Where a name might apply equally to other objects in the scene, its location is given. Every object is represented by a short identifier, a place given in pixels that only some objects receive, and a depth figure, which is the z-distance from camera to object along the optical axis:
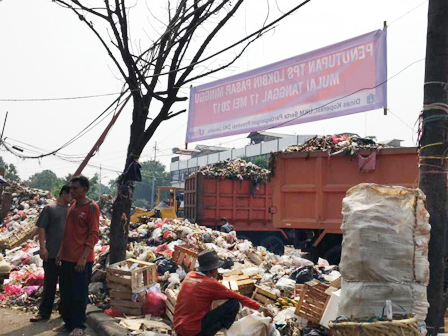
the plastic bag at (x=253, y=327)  4.63
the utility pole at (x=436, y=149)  4.23
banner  8.95
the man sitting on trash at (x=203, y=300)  4.60
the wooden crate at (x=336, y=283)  5.96
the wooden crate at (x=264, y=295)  6.60
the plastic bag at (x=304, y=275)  7.20
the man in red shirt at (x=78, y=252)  6.08
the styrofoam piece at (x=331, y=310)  4.93
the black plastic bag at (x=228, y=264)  8.65
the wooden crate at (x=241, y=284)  6.73
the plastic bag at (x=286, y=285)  7.05
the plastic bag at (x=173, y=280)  7.35
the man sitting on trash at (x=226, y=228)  14.13
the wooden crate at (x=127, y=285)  6.67
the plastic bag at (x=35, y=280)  8.50
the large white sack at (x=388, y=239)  3.96
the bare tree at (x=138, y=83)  7.69
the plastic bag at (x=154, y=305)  6.71
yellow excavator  19.83
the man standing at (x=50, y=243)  6.85
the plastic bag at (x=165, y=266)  8.00
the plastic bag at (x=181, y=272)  7.73
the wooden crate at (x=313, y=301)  5.48
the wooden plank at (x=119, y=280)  6.67
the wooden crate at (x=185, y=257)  7.92
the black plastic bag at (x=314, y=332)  5.33
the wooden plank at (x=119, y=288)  6.70
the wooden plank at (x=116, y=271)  6.71
